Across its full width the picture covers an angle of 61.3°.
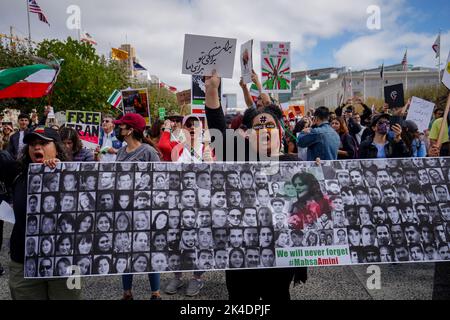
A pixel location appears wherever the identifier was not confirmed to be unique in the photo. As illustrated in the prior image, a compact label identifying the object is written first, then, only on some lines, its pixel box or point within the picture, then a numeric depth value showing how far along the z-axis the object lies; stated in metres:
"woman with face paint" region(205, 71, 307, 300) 2.51
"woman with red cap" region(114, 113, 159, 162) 3.79
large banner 2.47
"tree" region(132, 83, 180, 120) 44.00
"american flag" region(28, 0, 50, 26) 25.47
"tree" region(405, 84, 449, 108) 42.40
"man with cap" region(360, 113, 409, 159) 5.23
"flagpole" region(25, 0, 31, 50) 33.36
